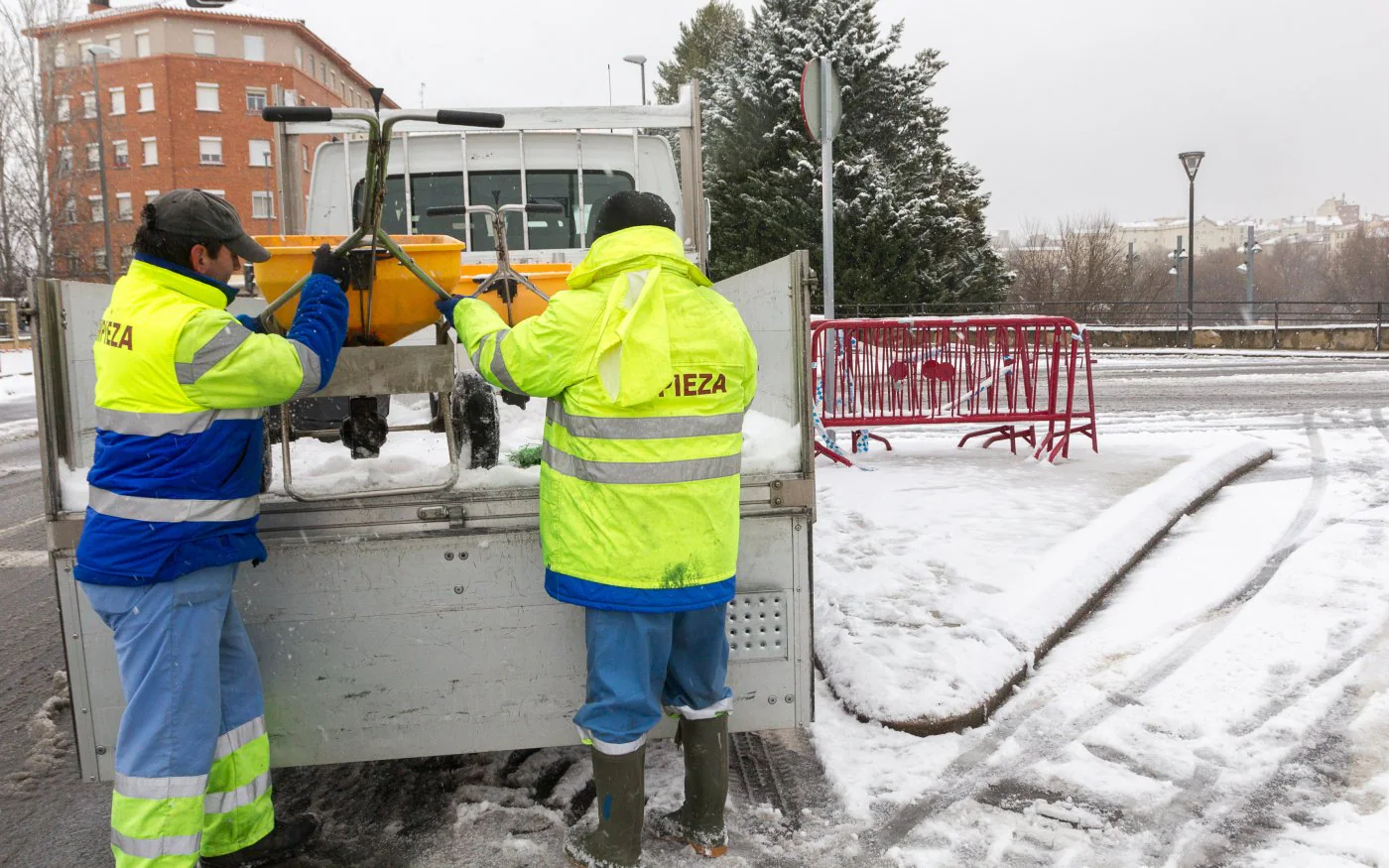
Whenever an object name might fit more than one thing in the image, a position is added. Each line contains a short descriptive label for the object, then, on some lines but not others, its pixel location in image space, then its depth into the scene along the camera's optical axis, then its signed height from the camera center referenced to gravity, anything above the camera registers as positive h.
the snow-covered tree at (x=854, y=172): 26.02 +4.25
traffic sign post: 7.86 +1.75
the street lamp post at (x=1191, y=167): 24.33 +3.70
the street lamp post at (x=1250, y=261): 39.14 +2.53
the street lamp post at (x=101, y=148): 28.23 +5.81
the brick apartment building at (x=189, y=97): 61.03 +15.44
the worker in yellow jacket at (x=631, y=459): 2.80 -0.31
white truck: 2.91 -0.73
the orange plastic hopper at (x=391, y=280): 3.25 +0.23
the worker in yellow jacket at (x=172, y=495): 2.63 -0.35
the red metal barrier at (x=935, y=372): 8.67 -0.31
